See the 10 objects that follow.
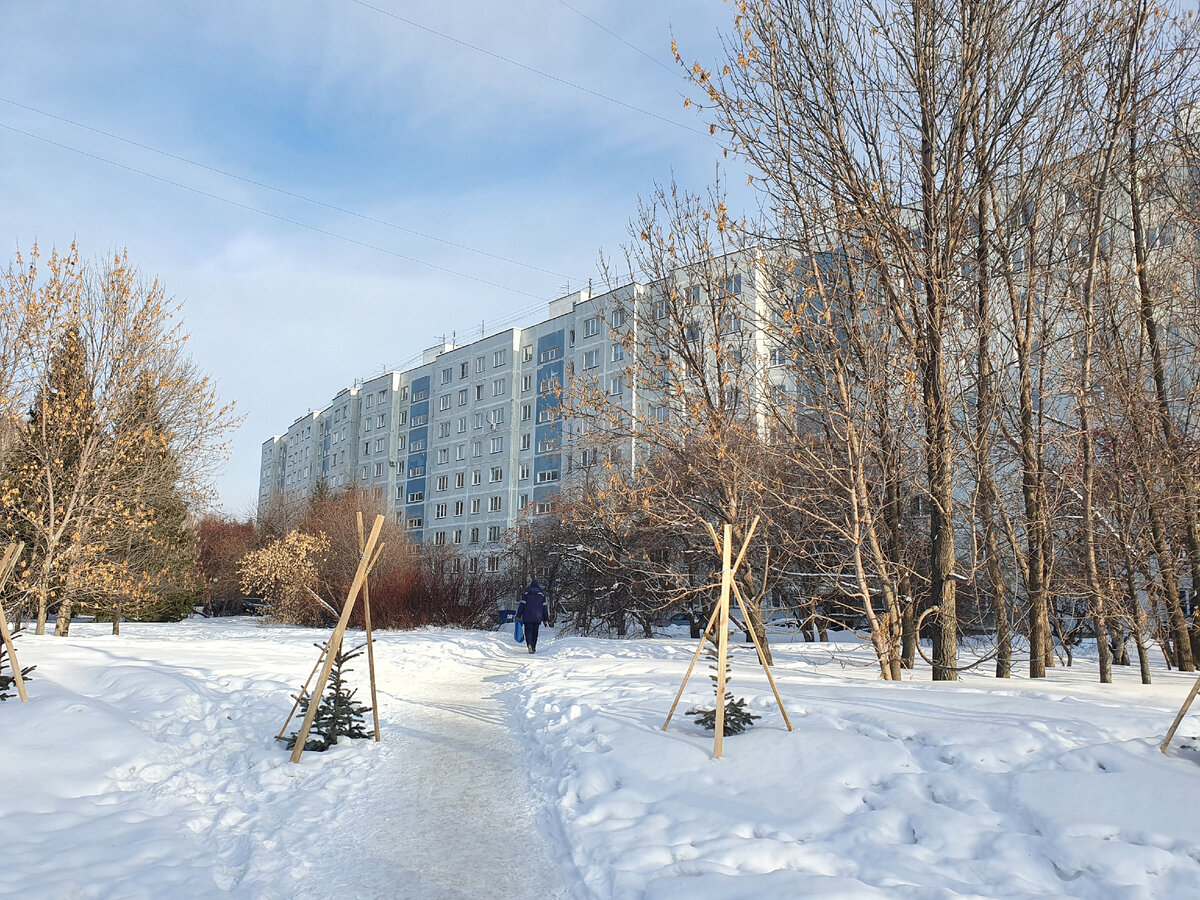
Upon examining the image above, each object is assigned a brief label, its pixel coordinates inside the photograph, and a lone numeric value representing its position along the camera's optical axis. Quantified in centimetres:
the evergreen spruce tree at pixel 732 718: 741
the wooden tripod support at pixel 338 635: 751
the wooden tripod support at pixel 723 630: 684
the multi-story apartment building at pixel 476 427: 5650
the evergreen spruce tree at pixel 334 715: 799
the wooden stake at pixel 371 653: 843
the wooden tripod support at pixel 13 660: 819
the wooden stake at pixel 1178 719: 565
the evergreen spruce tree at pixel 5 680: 836
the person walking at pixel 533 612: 2117
